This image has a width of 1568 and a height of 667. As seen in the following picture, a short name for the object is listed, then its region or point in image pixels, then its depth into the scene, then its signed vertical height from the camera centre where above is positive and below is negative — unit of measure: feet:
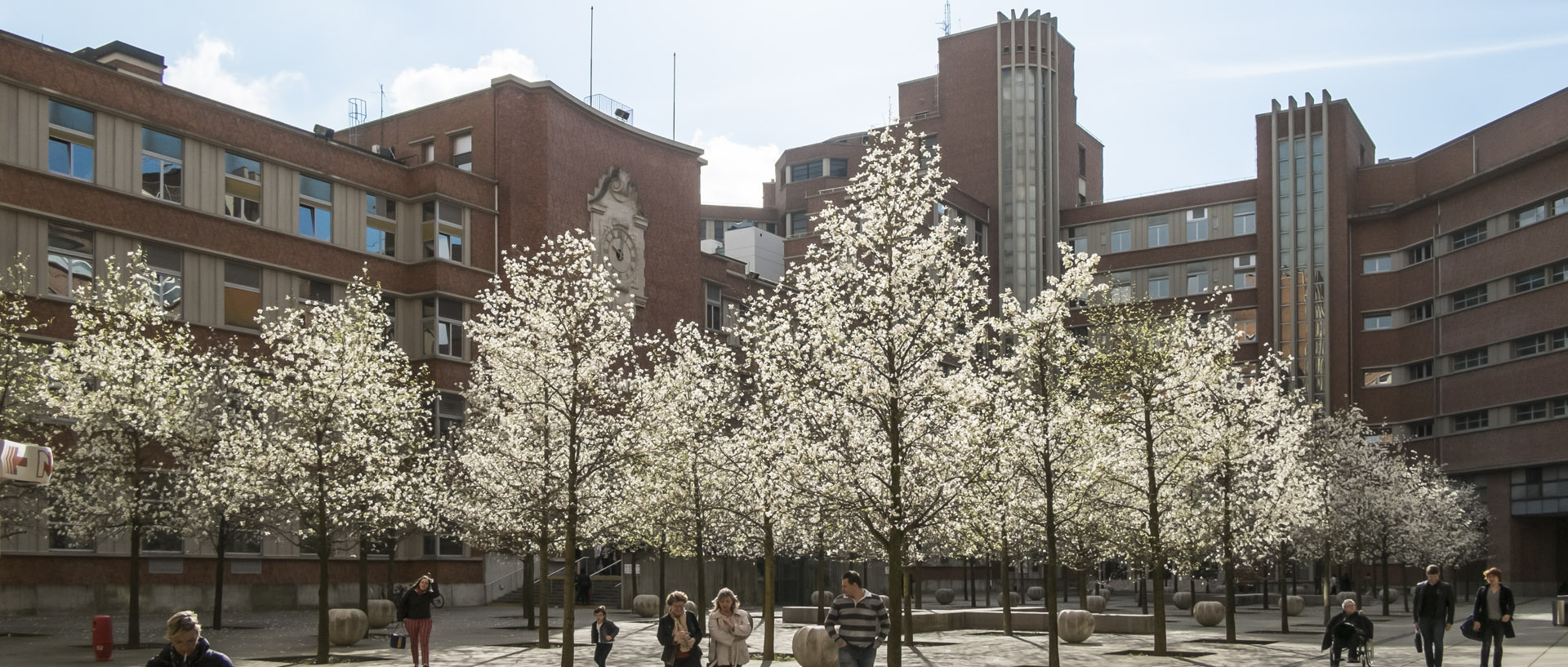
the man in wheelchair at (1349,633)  77.10 -10.98
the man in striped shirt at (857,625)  55.31 -7.45
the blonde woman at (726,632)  56.03 -7.83
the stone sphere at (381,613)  120.67 -15.11
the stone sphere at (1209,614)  133.08 -17.16
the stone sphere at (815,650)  82.43 -12.51
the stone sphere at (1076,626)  110.01 -15.00
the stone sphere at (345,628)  100.63 -13.63
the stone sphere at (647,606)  144.05 -17.44
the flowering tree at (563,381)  82.12 +2.99
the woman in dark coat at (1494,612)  69.72 -8.97
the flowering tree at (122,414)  101.45 +1.48
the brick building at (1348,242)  239.09 +37.14
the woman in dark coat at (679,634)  53.88 -7.60
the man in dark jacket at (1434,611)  72.90 -9.33
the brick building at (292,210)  131.75 +25.15
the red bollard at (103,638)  88.22 -12.51
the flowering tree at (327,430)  89.56 +0.22
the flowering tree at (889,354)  71.92 +3.96
